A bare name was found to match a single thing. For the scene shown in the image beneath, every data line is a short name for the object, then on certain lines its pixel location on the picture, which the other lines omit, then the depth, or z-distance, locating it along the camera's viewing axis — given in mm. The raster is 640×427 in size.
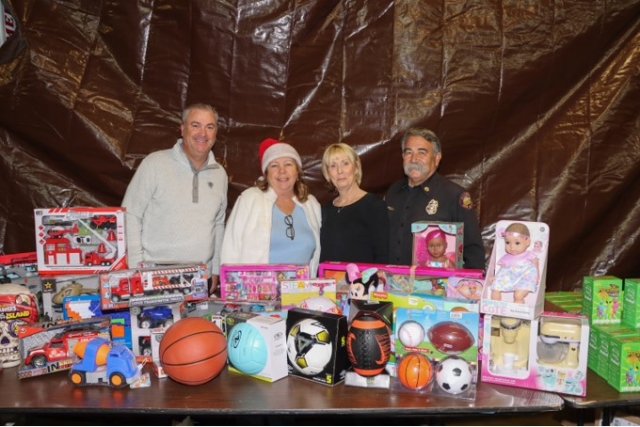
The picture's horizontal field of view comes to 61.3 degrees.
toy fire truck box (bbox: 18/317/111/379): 2557
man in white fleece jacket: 3582
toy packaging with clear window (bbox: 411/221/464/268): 3160
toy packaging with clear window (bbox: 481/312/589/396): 2398
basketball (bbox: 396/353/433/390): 2395
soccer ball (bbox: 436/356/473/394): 2357
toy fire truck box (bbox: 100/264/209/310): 2775
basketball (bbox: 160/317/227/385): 2381
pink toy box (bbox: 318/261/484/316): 2819
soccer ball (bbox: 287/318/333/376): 2453
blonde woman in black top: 3484
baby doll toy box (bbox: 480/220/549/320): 2482
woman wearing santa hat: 3475
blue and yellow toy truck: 2445
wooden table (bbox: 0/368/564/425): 2271
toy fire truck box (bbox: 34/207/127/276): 3381
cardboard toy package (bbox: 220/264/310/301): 3027
